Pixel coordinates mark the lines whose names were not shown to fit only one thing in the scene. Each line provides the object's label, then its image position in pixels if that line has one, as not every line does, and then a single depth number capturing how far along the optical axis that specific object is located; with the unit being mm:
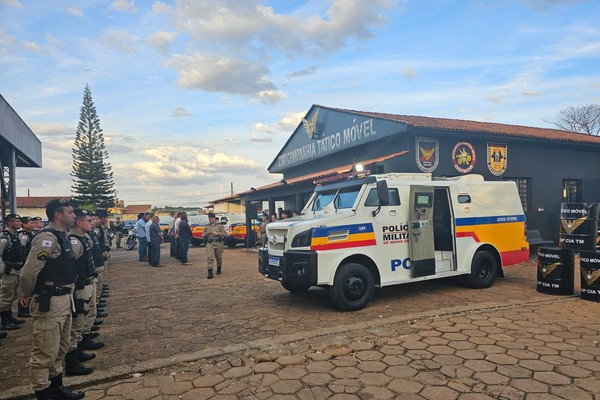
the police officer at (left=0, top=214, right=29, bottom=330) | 6152
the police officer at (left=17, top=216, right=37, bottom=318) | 7389
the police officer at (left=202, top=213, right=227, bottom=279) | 10578
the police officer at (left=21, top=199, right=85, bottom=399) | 3578
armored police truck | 6438
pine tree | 40719
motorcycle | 21500
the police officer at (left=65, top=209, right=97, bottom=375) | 4355
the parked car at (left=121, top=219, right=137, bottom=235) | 33531
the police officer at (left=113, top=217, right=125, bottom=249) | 22797
